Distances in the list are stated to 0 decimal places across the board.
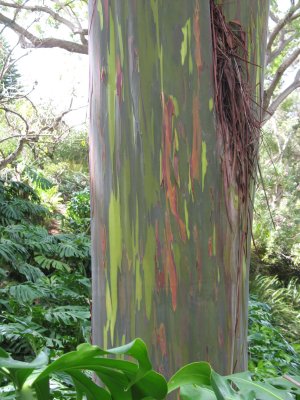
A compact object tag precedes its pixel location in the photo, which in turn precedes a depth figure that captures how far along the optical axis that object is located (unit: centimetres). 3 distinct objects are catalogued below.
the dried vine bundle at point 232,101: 142
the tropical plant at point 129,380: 82
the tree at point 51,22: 984
